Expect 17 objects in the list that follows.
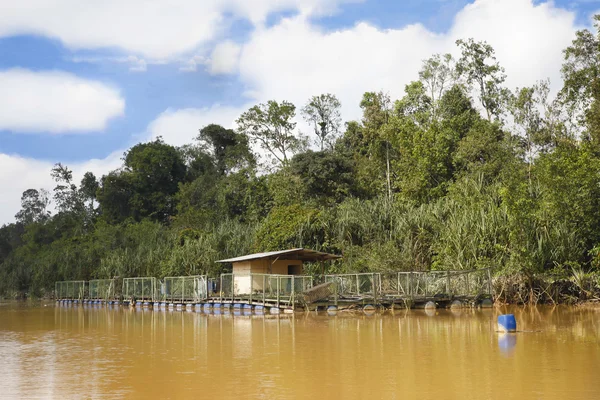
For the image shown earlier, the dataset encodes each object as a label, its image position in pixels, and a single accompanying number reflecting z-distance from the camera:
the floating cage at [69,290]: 41.71
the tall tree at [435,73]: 41.53
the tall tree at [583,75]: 29.41
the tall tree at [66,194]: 69.19
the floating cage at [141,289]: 33.81
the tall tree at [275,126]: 49.38
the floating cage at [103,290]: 38.03
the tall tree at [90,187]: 68.19
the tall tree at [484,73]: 40.44
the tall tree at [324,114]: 50.53
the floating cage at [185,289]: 29.81
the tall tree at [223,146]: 56.69
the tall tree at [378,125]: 40.31
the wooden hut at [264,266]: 25.95
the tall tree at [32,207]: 81.31
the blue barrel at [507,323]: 15.72
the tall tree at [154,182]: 58.55
